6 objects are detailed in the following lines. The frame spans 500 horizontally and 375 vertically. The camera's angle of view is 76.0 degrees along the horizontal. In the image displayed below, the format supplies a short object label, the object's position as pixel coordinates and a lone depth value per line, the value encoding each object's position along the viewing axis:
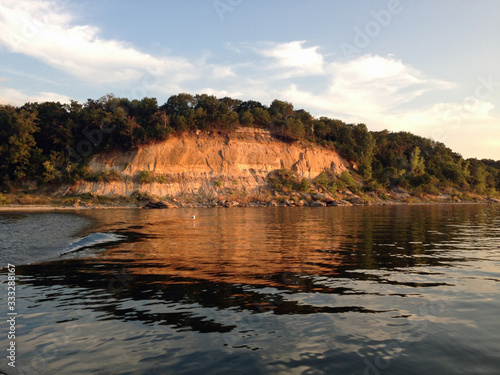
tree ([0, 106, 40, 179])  59.25
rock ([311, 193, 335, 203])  63.50
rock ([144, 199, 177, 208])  54.88
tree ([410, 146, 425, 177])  89.86
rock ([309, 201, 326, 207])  61.97
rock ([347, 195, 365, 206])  67.07
